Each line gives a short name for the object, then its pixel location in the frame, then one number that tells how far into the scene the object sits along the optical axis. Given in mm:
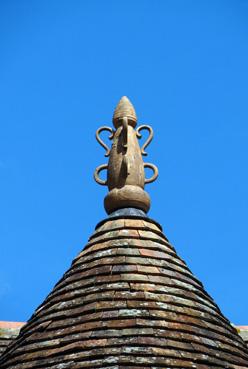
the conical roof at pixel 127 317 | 11112
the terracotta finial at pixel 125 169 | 14495
